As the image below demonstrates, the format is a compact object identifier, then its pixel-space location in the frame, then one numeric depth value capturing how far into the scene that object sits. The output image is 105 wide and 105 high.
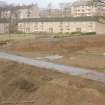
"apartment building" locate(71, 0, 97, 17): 95.21
